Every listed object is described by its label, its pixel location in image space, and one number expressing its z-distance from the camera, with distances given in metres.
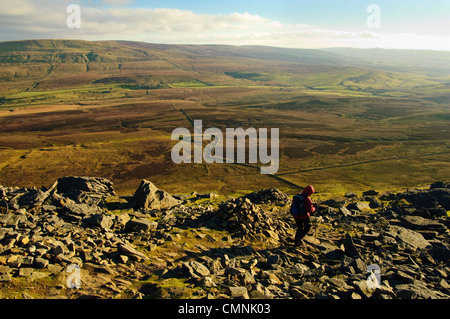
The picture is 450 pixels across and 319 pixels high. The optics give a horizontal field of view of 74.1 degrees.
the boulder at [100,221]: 16.19
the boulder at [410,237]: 16.14
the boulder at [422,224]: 18.73
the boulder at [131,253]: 12.78
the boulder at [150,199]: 22.80
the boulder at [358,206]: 24.69
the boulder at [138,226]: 16.41
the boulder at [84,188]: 24.52
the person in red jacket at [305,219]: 15.17
